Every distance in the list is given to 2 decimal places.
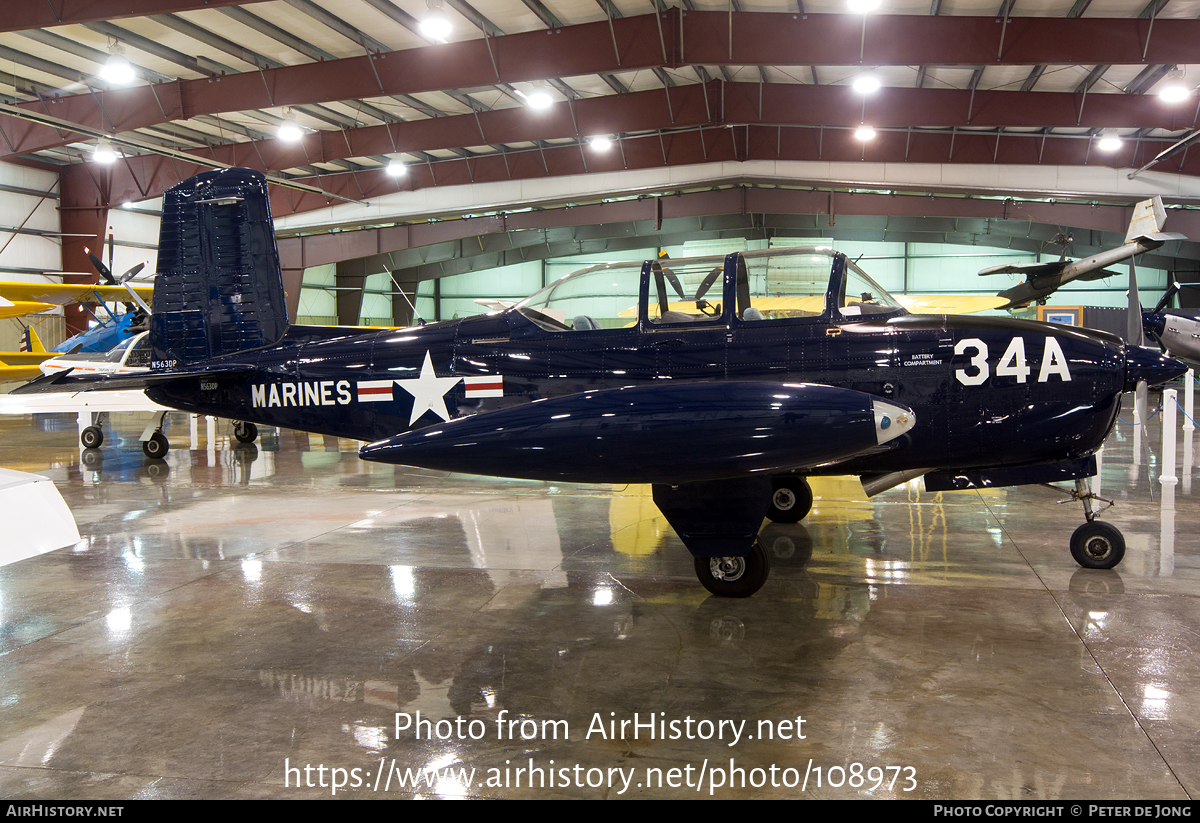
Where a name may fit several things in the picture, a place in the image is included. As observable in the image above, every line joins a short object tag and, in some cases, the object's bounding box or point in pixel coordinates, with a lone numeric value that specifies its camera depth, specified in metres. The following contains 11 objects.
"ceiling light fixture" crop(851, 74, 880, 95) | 14.38
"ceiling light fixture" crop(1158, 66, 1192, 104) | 13.38
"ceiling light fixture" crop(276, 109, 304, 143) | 16.75
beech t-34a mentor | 4.07
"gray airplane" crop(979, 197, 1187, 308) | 11.90
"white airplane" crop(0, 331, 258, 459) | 10.41
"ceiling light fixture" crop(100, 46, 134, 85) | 13.39
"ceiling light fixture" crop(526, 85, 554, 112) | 15.14
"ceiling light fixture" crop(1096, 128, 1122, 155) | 18.06
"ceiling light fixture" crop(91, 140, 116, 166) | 17.98
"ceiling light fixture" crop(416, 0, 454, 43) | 11.20
